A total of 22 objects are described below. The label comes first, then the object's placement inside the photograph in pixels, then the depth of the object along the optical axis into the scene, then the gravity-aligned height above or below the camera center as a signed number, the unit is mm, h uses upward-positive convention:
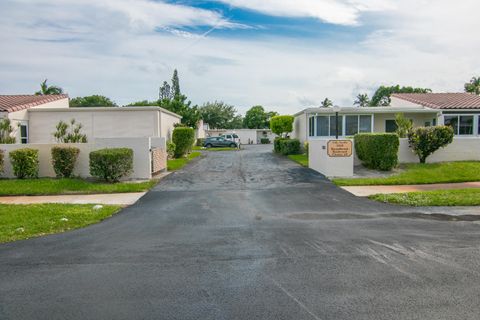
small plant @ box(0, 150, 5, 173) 14875 -628
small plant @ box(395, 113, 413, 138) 18762 +585
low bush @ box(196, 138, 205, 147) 44188 -209
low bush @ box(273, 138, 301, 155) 26250 -515
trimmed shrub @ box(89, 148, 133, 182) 14148 -826
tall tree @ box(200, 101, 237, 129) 61969 +4128
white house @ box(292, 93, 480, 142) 23953 +1403
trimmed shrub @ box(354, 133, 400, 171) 16656 -460
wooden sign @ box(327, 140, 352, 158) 15883 -413
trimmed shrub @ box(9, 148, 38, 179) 14875 -773
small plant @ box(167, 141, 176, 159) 23527 -521
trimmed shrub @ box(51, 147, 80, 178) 15031 -717
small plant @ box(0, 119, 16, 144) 17359 +473
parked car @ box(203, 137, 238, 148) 41219 -268
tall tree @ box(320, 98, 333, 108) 68175 +6460
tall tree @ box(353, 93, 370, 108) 71562 +7025
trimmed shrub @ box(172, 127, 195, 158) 25125 +85
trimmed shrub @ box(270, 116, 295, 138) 29781 +1176
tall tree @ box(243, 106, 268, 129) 71994 +3820
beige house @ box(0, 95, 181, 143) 22828 +1239
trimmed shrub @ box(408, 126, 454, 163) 17688 -23
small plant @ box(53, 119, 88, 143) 18938 +217
